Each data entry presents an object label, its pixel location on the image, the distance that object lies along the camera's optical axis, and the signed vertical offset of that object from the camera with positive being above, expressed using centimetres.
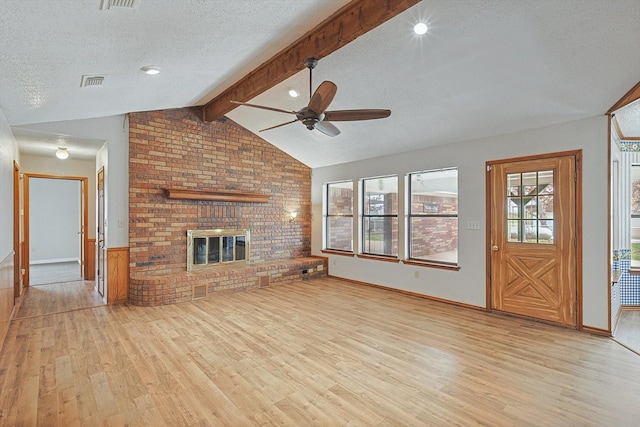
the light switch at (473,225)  466 -22
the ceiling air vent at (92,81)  297 +124
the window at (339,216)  686 -12
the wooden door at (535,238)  388 -37
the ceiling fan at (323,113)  295 +98
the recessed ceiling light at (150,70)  305 +137
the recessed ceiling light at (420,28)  286 +164
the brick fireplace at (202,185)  513 +49
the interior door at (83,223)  650 -24
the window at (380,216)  602 -11
